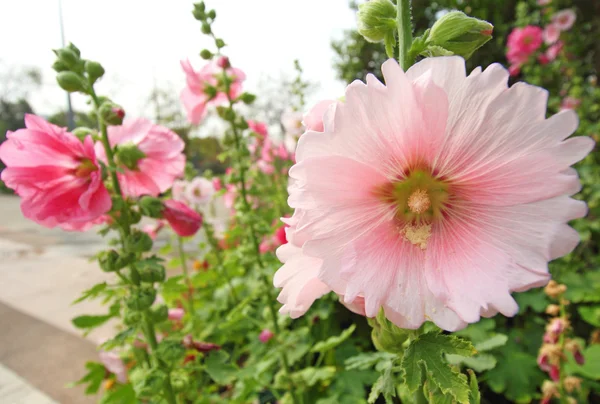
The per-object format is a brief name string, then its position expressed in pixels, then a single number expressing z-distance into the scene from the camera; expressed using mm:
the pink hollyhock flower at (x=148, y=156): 270
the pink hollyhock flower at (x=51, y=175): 214
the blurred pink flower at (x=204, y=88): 383
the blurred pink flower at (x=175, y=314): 402
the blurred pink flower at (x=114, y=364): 414
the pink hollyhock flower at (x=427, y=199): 111
